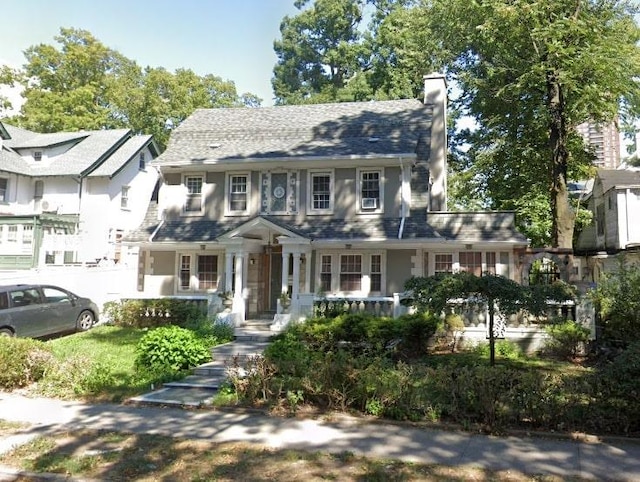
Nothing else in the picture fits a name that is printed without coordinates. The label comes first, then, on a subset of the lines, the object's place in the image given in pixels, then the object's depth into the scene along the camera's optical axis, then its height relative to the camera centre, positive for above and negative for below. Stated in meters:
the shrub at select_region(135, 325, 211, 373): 11.25 -1.65
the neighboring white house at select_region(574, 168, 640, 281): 25.03 +3.32
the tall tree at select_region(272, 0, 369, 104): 44.22 +21.25
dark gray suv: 14.05 -1.04
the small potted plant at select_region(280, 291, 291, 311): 16.42 -0.70
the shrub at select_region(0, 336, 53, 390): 9.99 -1.72
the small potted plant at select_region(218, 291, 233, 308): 17.11 -0.69
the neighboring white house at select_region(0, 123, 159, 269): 29.81 +5.54
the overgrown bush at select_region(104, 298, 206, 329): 16.94 -1.18
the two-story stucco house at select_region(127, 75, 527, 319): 17.41 +2.16
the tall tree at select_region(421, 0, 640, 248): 20.50 +8.75
